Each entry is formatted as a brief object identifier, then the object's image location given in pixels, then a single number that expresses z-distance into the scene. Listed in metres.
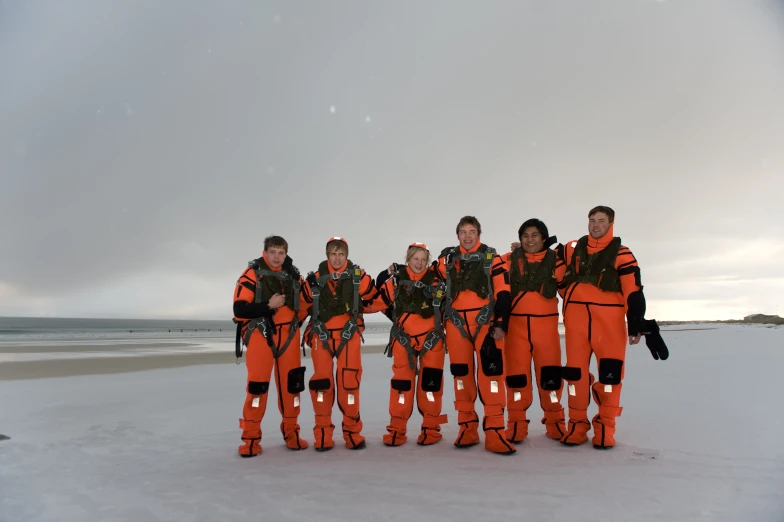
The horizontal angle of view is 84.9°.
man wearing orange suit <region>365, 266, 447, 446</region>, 4.83
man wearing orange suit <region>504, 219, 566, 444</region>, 4.74
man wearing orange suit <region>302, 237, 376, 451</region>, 4.78
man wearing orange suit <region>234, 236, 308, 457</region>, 4.66
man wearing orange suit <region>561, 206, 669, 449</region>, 4.51
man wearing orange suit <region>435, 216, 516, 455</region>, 4.55
